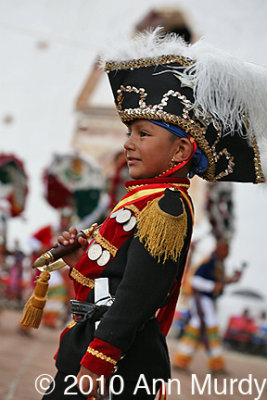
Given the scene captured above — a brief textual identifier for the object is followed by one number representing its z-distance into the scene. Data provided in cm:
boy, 404
